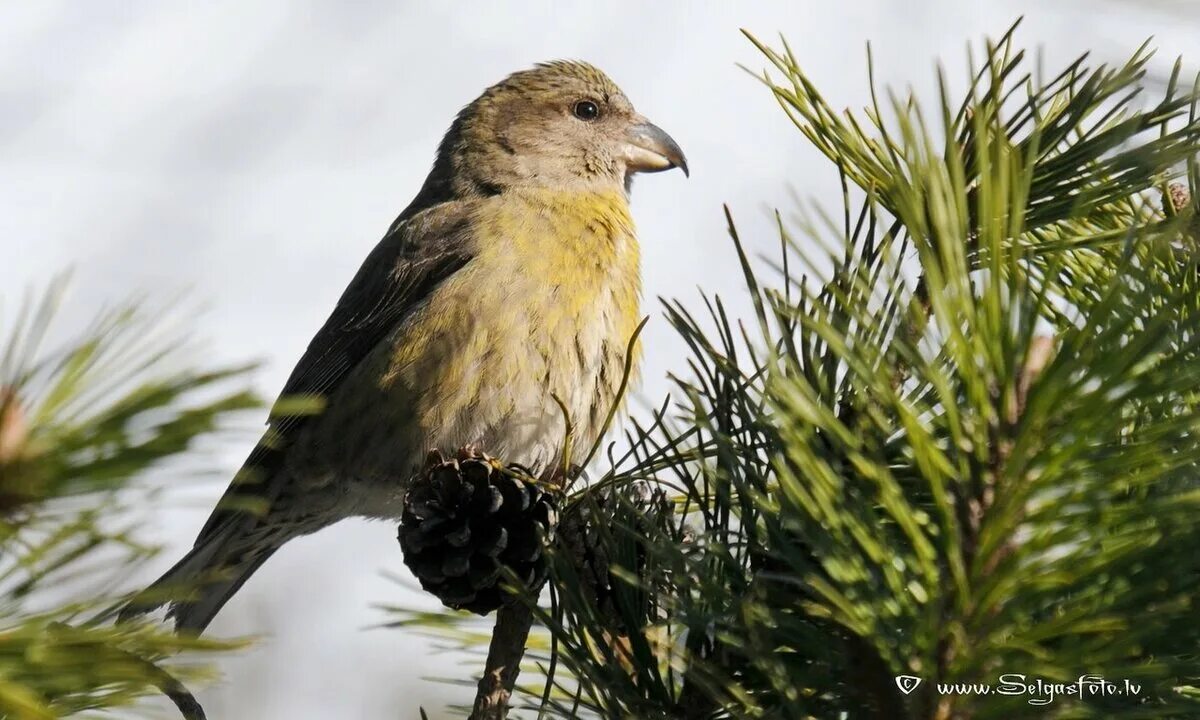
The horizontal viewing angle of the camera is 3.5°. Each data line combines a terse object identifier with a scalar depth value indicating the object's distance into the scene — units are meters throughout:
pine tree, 2.02
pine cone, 3.70
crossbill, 3.93
